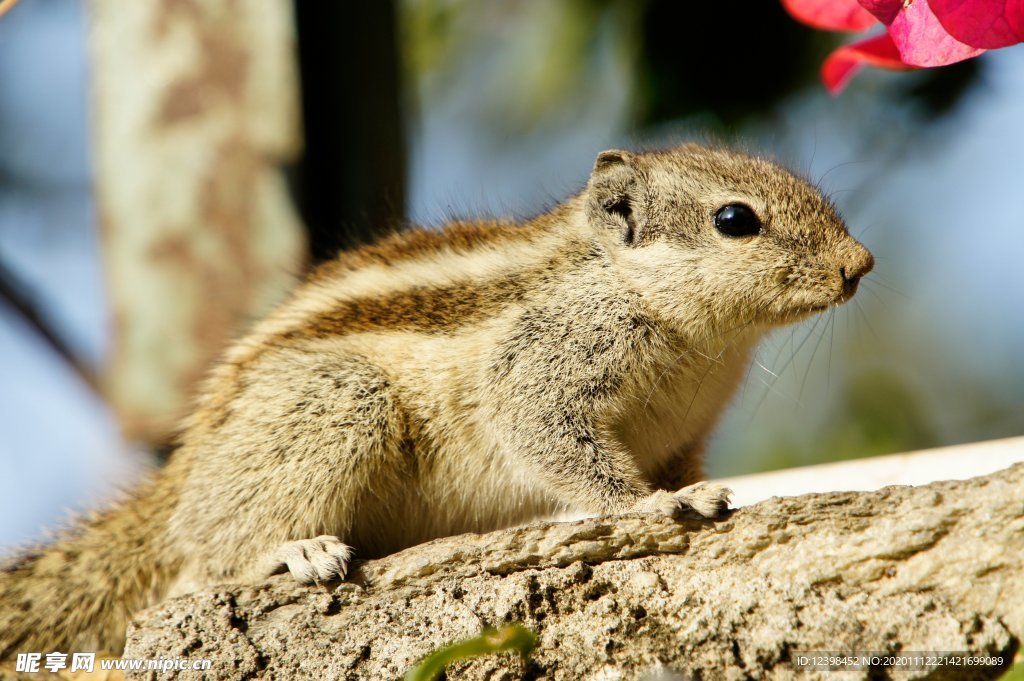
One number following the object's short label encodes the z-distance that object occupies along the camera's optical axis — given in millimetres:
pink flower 3717
